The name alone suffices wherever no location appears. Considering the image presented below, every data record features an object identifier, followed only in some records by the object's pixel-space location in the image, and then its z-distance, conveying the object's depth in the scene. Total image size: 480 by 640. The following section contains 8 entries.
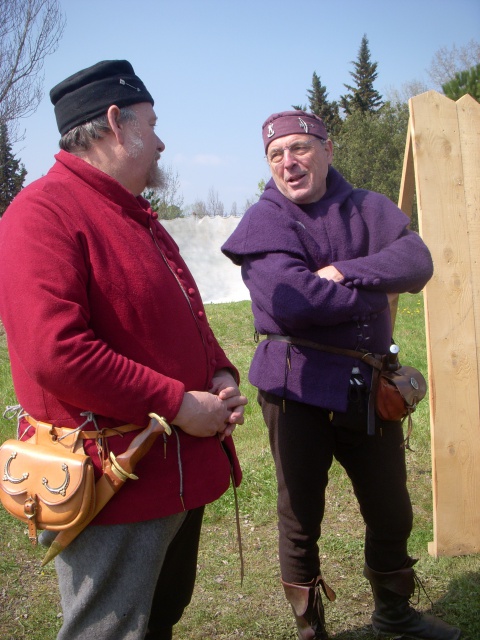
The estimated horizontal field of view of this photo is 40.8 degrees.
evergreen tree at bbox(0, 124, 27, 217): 24.75
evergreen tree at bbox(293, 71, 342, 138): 35.97
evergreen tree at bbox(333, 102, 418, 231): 21.39
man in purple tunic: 2.30
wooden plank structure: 3.16
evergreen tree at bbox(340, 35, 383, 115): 36.45
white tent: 20.62
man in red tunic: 1.50
